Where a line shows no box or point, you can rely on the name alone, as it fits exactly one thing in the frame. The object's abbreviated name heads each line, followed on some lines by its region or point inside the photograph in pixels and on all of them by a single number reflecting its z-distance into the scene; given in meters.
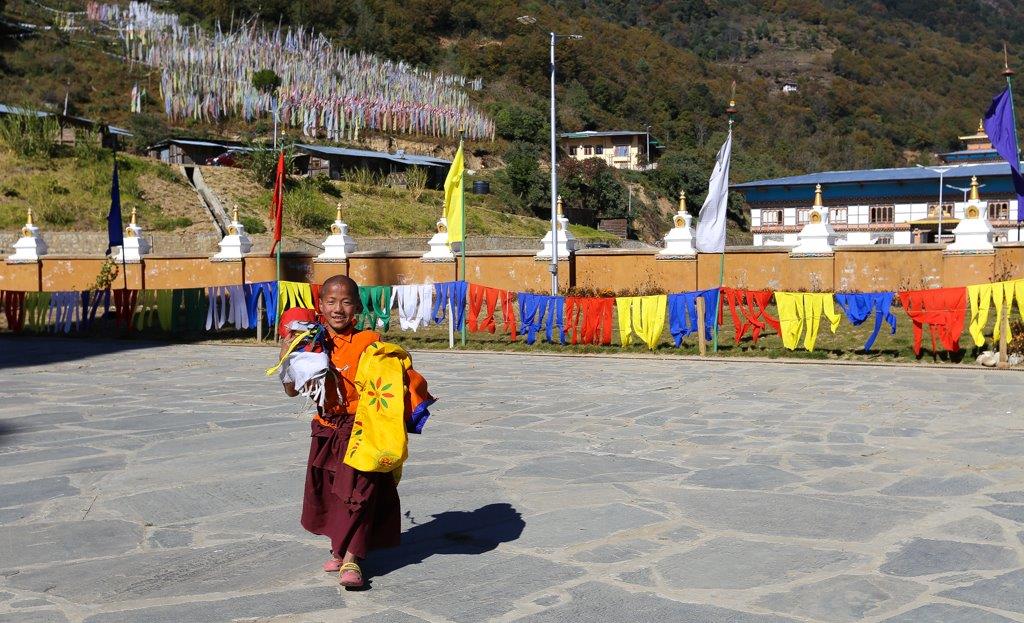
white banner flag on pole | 21.22
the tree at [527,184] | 65.62
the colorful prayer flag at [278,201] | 24.48
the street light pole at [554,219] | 27.79
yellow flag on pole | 22.91
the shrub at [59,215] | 44.62
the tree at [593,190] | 70.31
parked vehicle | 57.50
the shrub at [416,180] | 59.08
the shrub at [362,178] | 57.81
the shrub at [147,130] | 59.66
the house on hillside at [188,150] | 57.75
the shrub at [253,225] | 47.06
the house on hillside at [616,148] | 88.44
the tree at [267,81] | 72.44
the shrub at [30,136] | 49.88
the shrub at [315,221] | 49.44
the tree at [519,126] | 82.12
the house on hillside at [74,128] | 52.84
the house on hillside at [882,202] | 58.38
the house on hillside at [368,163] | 58.97
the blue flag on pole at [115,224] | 27.88
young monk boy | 5.45
